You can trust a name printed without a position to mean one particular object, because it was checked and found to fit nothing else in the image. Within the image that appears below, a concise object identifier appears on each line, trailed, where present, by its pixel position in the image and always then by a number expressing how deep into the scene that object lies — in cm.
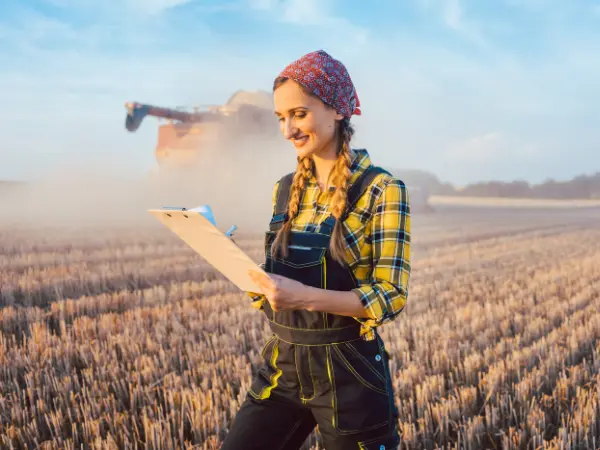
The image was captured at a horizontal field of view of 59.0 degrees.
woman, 173
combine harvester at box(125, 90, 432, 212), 2173
